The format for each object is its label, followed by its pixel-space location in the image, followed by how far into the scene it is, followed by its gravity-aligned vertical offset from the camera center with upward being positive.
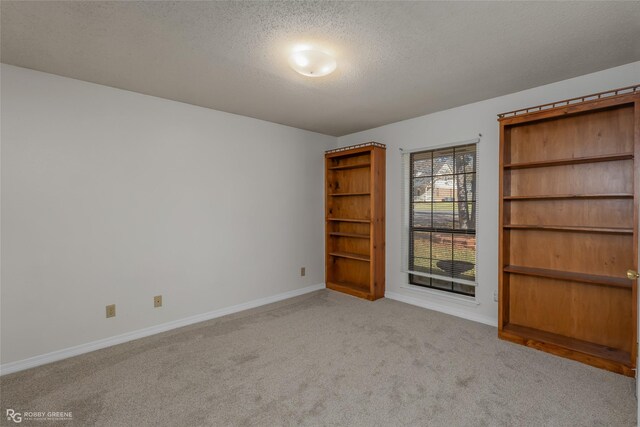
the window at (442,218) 3.56 -0.11
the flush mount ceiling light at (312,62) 2.19 +1.09
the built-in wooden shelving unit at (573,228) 2.47 -0.17
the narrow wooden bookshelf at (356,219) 4.21 -0.14
